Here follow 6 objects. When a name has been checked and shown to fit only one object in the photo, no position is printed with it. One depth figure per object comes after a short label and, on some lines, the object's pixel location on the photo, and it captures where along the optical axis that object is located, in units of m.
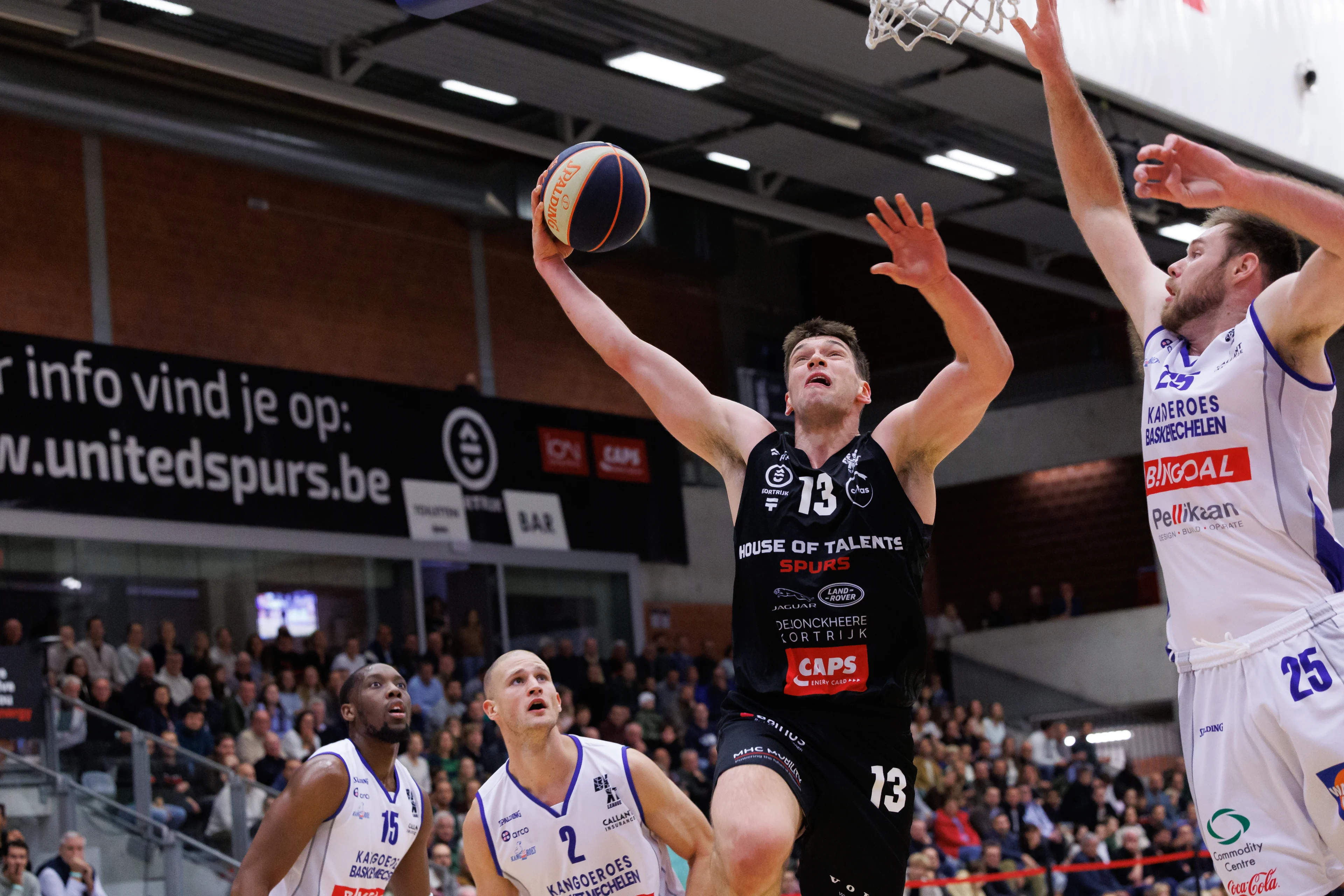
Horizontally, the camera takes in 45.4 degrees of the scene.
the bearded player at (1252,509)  3.99
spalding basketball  6.13
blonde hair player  6.23
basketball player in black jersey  5.08
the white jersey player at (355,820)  6.93
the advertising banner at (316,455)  18.39
